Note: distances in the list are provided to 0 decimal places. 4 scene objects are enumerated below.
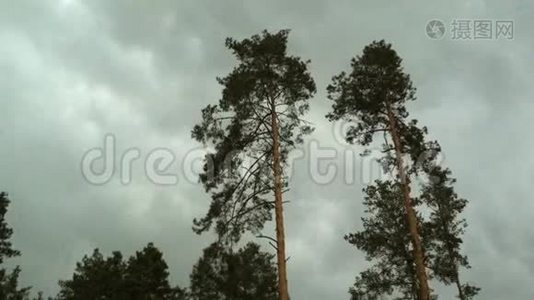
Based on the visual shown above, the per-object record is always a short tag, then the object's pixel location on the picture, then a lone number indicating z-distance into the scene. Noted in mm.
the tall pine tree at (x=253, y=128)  16812
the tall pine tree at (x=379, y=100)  19359
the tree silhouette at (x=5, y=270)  32062
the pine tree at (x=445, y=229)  23875
